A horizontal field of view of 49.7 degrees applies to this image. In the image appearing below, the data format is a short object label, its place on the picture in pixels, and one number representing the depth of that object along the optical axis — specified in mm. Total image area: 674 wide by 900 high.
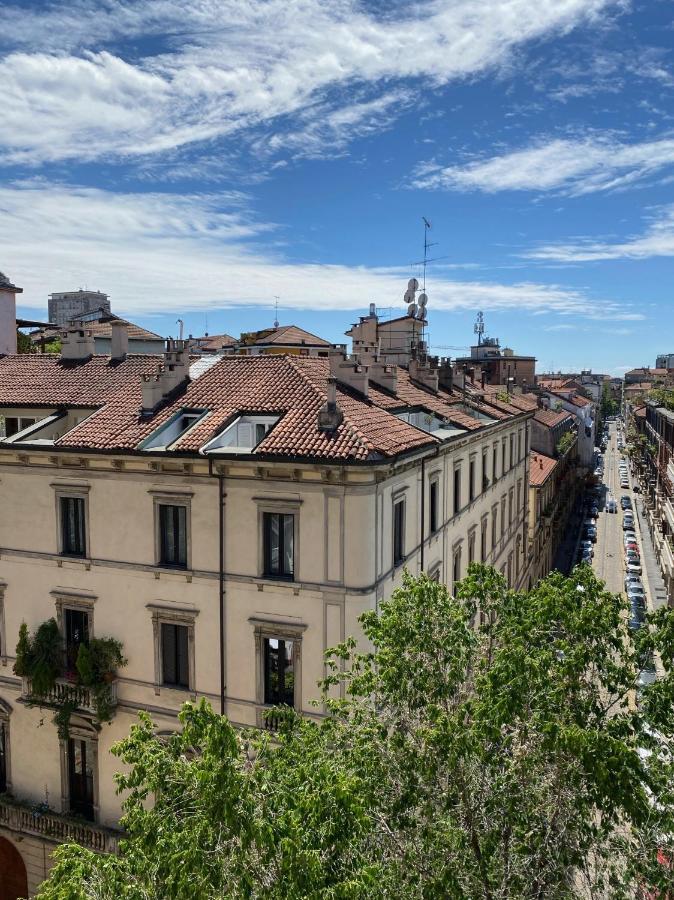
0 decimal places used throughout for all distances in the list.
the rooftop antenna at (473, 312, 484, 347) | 91188
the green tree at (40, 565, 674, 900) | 8328
